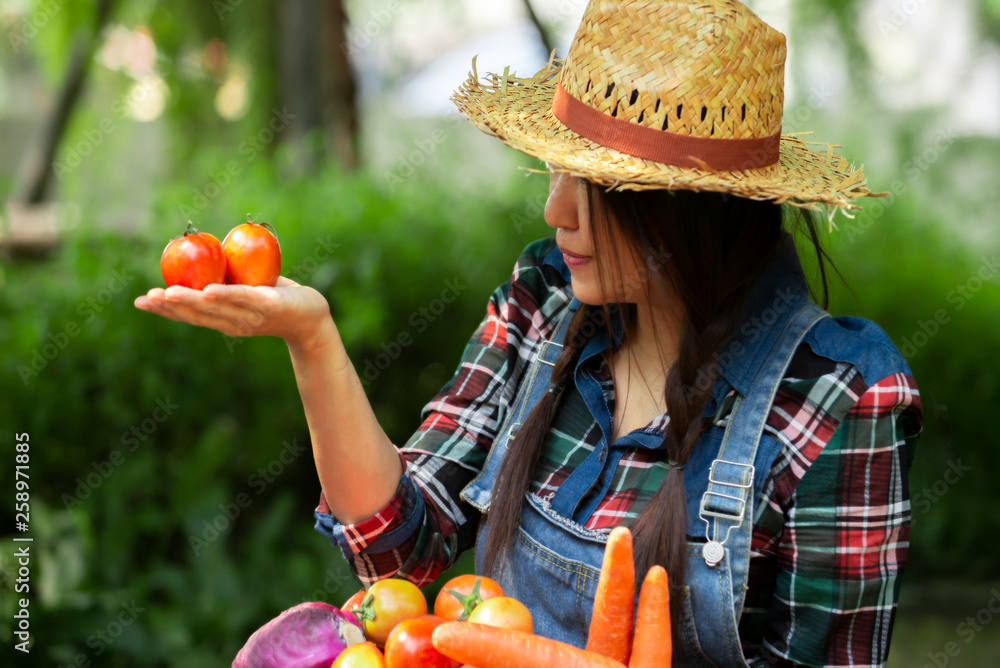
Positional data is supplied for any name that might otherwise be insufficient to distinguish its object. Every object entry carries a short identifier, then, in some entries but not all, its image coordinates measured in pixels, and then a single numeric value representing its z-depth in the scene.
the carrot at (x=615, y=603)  2.28
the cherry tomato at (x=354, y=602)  2.37
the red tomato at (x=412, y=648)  2.27
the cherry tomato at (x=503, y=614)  2.28
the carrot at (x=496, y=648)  2.24
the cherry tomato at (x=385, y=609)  2.33
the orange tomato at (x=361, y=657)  2.25
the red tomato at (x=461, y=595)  2.32
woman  2.35
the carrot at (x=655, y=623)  2.27
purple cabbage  2.28
